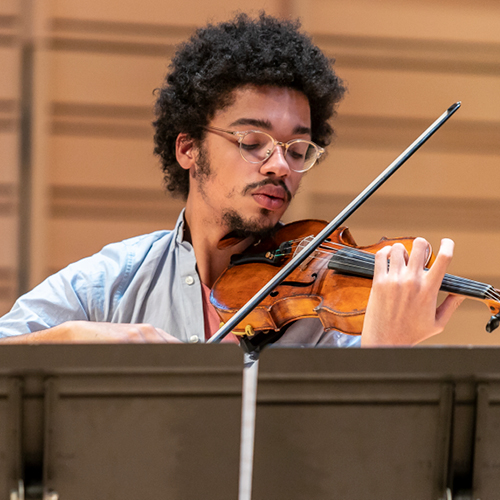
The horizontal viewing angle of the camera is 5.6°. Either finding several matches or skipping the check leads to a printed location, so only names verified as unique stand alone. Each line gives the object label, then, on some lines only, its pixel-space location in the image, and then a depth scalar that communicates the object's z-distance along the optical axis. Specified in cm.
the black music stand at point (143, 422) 532
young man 655
